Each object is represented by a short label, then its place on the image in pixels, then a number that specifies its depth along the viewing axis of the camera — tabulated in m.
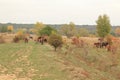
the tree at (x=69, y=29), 132.25
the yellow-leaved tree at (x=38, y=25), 131.50
